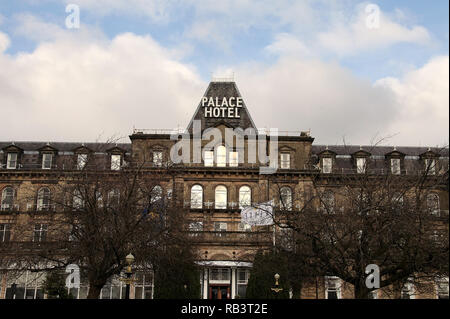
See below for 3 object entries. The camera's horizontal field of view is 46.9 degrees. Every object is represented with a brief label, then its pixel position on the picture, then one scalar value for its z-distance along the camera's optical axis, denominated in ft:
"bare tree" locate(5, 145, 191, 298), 93.76
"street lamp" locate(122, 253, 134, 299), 80.14
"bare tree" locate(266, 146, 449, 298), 77.41
